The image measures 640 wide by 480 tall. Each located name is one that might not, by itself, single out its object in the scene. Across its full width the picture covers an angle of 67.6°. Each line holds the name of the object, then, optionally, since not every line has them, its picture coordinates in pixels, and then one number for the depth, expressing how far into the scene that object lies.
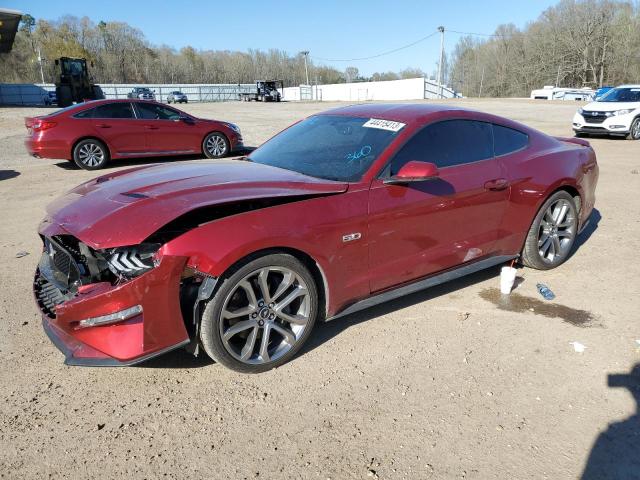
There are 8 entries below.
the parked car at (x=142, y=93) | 52.30
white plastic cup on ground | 4.02
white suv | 14.70
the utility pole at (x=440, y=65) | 62.22
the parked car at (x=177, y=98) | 57.12
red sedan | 9.95
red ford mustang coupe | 2.60
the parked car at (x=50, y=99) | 47.88
